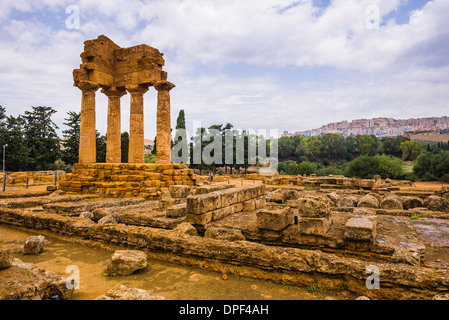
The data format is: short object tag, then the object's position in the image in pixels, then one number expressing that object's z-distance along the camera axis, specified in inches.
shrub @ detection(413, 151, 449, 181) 1216.9
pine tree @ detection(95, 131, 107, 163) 1413.0
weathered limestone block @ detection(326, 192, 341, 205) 414.3
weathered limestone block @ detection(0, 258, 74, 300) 114.7
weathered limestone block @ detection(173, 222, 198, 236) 218.0
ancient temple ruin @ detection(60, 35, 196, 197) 546.6
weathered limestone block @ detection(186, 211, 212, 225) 238.1
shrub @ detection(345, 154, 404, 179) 1349.7
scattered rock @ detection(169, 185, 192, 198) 372.5
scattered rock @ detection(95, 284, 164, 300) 114.0
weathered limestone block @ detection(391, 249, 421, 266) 157.1
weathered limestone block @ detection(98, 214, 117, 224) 273.3
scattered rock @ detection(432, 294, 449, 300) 117.0
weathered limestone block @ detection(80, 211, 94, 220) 306.0
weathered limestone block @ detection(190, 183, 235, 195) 325.7
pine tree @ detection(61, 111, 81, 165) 1357.0
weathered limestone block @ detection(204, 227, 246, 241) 213.3
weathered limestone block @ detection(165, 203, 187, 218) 271.7
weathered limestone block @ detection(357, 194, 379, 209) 396.5
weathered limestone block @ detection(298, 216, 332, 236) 191.8
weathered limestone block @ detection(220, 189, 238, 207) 274.6
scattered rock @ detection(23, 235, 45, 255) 212.4
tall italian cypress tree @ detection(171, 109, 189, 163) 1683.1
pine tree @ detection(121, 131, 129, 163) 1470.2
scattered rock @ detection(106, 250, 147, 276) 168.4
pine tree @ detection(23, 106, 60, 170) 1405.0
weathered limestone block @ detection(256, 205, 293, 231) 204.5
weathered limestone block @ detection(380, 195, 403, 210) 379.9
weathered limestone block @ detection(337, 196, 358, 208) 408.5
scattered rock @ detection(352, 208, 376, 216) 301.3
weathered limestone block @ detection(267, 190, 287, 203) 422.0
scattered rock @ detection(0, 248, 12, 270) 137.0
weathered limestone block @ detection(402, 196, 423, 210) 413.4
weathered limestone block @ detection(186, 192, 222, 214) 237.9
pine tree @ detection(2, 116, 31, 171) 1289.4
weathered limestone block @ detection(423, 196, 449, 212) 350.6
